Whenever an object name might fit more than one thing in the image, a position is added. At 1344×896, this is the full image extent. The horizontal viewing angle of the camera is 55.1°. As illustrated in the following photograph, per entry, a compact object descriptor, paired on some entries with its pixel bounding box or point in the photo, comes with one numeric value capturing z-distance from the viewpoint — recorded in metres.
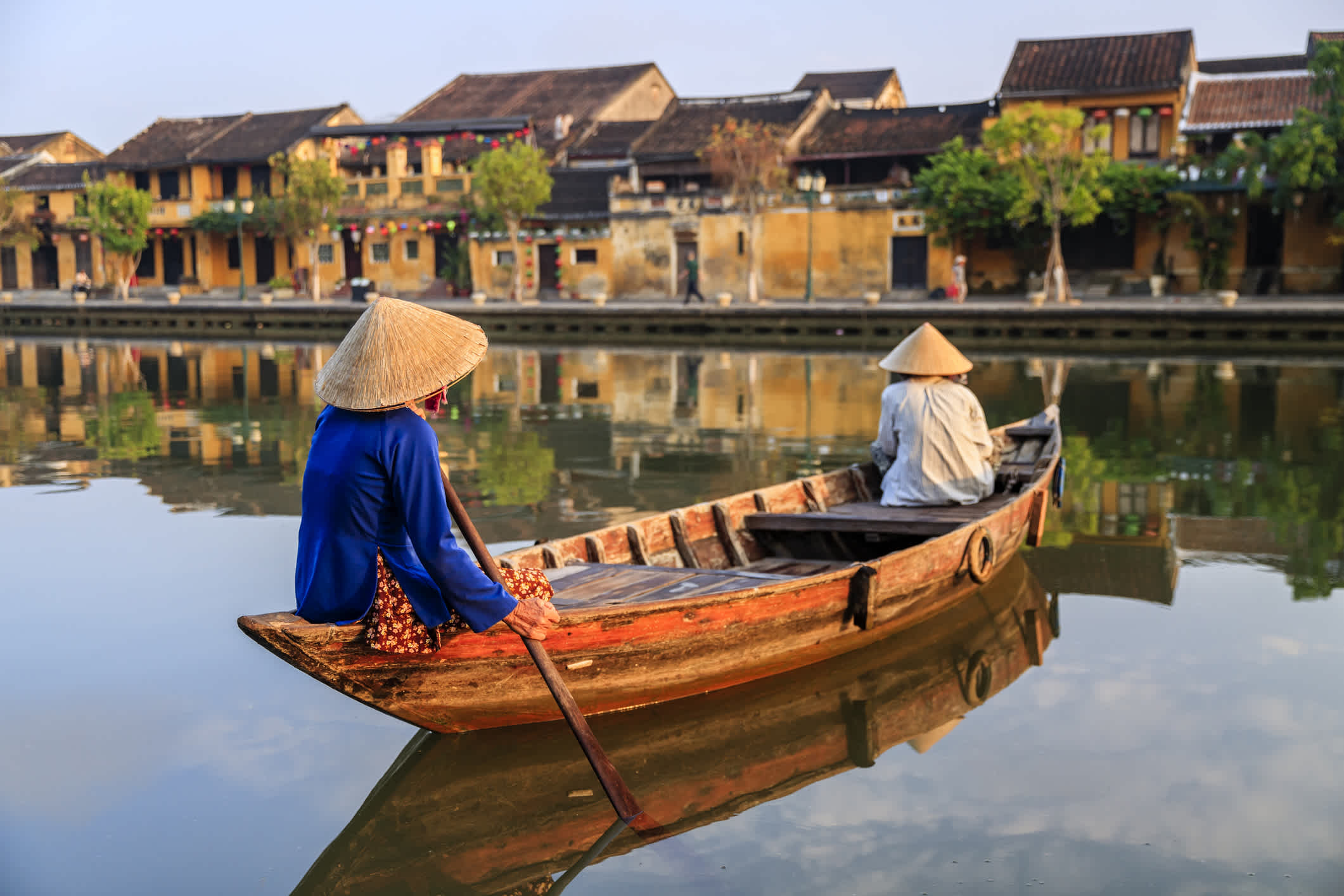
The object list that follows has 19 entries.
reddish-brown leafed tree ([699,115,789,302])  27.50
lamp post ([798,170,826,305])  28.31
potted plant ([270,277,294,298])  35.03
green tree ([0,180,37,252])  36.19
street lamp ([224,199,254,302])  32.31
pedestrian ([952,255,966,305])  26.02
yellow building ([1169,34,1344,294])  25.23
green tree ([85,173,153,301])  33.19
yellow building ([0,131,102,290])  38.16
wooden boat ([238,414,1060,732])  4.06
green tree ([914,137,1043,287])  26.36
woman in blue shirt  3.66
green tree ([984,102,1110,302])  23.73
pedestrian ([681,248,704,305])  26.45
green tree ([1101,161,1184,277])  25.59
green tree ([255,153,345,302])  31.39
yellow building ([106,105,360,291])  35.72
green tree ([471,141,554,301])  28.72
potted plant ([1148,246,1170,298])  25.59
